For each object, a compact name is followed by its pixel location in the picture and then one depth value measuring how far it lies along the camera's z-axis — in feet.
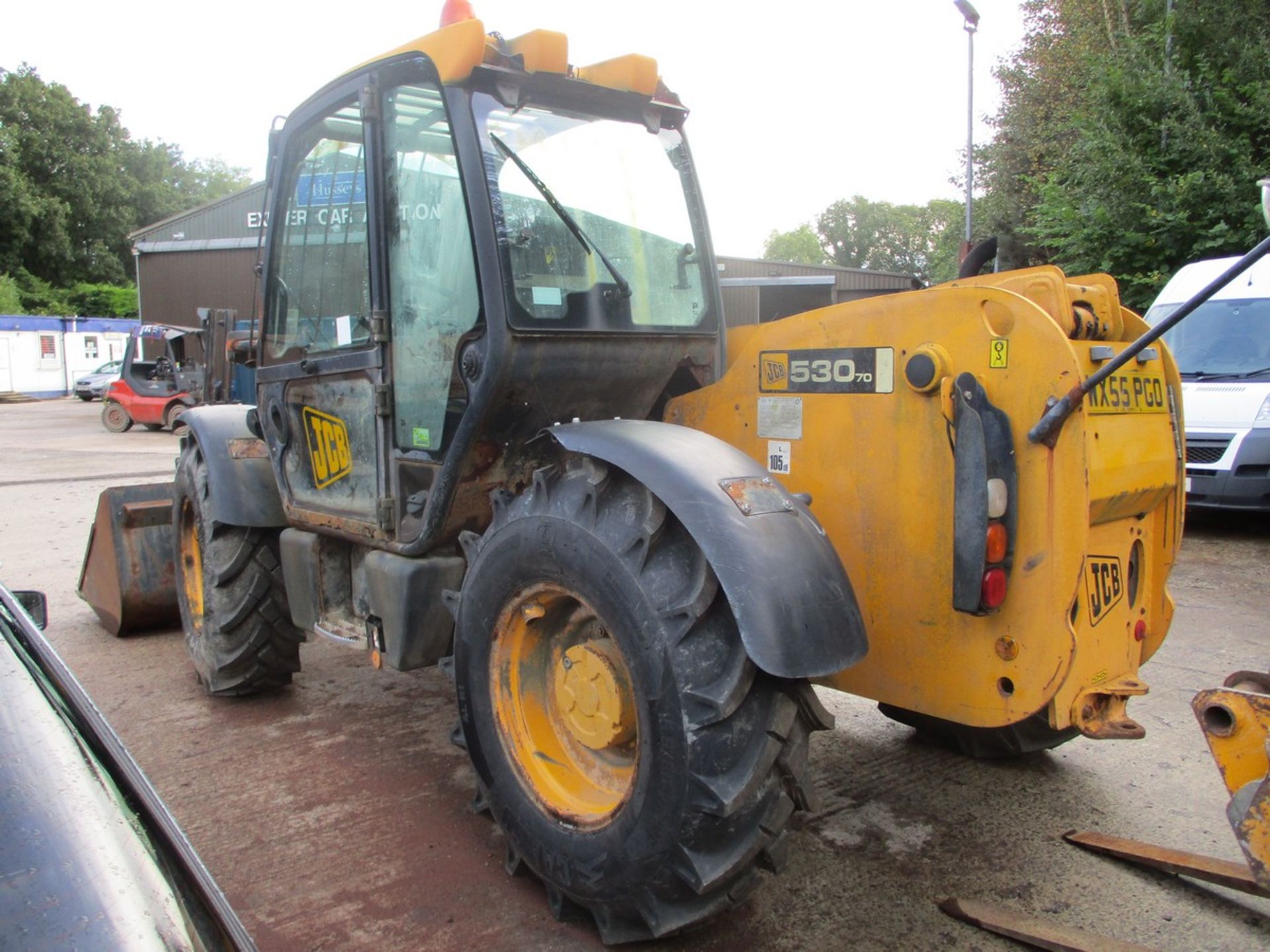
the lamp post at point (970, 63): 40.34
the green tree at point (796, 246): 265.95
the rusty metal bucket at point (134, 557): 18.19
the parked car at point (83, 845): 3.59
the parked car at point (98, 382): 101.76
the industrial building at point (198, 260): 92.73
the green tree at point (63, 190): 154.20
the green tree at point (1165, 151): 42.11
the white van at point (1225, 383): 26.96
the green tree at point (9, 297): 135.64
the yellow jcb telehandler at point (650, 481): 8.08
